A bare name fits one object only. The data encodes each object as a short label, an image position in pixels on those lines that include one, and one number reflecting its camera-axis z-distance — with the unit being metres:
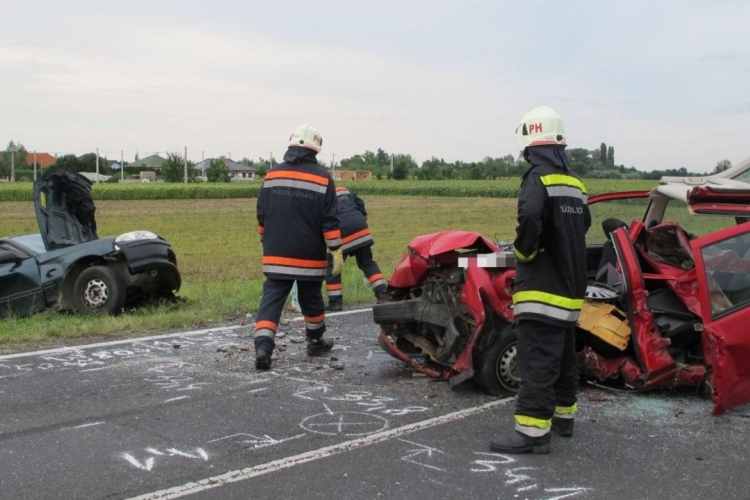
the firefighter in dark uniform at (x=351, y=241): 9.53
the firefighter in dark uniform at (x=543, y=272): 4.61
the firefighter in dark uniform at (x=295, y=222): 6.74
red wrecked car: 4.94
